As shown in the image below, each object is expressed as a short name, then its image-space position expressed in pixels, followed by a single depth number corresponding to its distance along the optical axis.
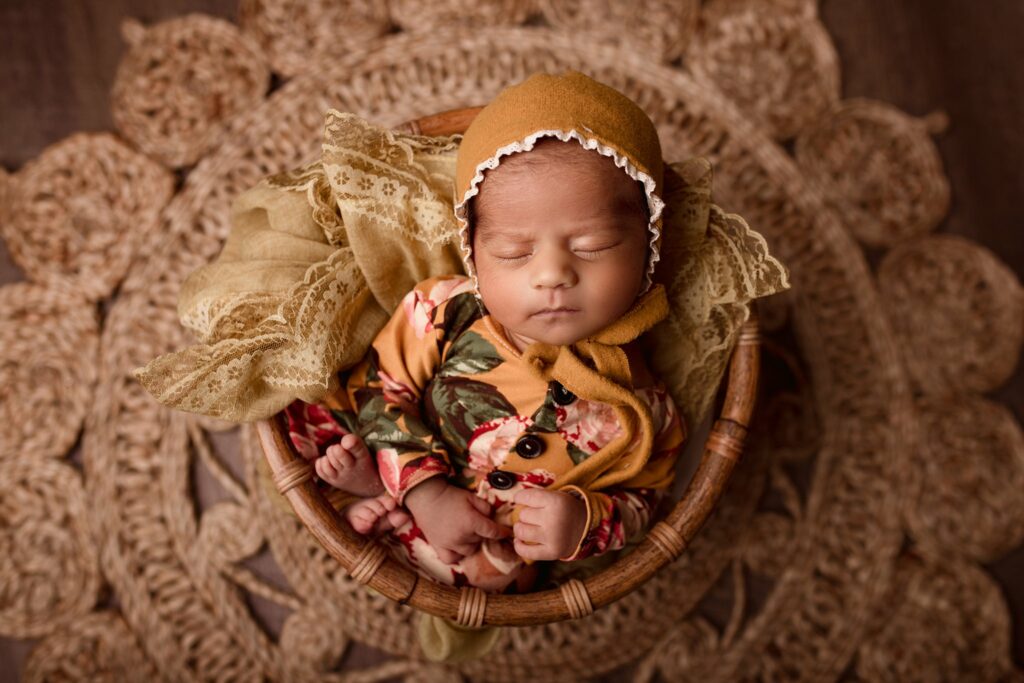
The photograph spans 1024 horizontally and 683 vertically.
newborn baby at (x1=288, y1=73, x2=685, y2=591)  0.85
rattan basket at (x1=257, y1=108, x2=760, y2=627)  0.97
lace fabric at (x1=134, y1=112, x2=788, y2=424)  1.00
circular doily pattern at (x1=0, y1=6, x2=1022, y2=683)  1.31
